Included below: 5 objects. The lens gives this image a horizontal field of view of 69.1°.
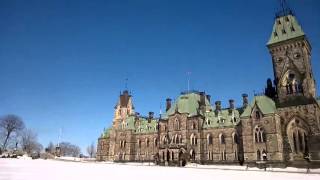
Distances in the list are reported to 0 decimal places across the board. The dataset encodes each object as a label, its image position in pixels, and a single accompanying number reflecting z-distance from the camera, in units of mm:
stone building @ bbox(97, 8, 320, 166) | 41811
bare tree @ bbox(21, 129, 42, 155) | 87805
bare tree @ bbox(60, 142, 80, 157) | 132140
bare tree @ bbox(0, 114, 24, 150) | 73974
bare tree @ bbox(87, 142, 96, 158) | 132160
